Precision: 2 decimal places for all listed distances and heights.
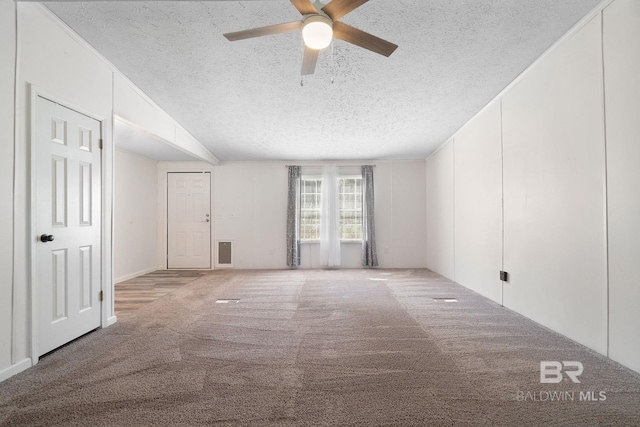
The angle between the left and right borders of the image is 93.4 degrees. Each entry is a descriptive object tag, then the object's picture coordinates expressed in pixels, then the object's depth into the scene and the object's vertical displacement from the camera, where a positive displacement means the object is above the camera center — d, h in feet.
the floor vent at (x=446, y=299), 12.65 -3.56
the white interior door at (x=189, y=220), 21.76 -0.27
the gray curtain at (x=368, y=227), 21.54 -0.82
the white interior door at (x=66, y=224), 7.50 -0.20
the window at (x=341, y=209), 22.27 +0.50
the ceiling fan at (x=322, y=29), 5.94 +3.96
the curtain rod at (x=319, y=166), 22.11 +3.66
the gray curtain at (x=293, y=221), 21.63 -0.37
